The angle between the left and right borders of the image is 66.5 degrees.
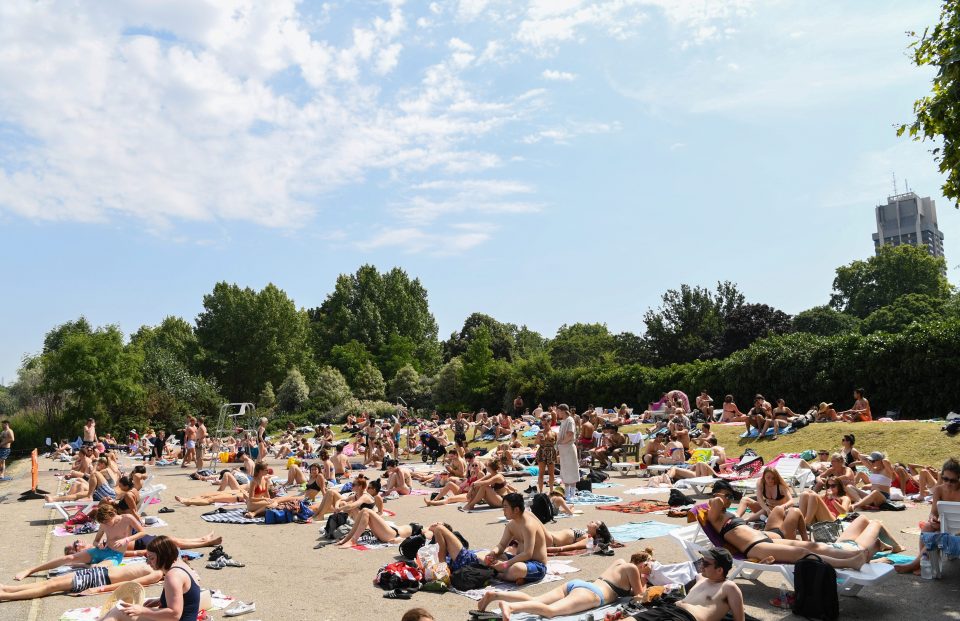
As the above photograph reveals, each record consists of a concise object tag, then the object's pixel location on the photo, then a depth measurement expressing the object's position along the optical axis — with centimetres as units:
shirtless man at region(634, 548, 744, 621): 541
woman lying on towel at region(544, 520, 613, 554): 859
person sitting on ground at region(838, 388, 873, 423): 1934
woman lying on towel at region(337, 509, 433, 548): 987
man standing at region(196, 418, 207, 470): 2353
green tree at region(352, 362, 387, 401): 5647
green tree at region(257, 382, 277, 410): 6072
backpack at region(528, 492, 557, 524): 1044
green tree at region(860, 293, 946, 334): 5459
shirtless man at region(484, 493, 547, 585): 737
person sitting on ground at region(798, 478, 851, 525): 817
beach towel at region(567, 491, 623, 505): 1308
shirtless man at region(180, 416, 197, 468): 2445
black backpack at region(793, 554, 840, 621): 595
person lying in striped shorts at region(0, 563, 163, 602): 747
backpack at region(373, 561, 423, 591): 746
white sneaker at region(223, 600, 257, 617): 674
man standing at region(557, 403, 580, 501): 1318
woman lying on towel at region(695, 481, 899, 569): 647
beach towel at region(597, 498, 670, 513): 1188
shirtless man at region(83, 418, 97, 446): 2494
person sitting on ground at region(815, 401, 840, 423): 2009
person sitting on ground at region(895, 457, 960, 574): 746
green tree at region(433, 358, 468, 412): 4888
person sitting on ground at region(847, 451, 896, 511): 1080
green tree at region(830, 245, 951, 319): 6838
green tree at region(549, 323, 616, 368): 6694
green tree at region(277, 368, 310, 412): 5558
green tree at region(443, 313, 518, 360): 7138
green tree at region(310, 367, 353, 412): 5191
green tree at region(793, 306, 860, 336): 6047
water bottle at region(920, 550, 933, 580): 688
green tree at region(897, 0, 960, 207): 701
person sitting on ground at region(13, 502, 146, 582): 852
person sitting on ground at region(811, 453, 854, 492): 1179
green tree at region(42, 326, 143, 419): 3975
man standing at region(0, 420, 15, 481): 2220
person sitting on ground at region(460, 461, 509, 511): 1294
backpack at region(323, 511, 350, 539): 1044
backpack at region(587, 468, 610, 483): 1588
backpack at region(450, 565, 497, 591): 733
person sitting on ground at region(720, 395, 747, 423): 2388
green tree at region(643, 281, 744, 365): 4969
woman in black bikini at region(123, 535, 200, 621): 570
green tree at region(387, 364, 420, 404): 5578
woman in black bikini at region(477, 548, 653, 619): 608
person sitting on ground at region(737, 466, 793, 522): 905
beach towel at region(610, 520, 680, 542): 958
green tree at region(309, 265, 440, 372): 7131
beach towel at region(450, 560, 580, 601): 717
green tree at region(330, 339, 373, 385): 6138
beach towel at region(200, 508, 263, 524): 1254
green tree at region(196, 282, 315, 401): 6750
